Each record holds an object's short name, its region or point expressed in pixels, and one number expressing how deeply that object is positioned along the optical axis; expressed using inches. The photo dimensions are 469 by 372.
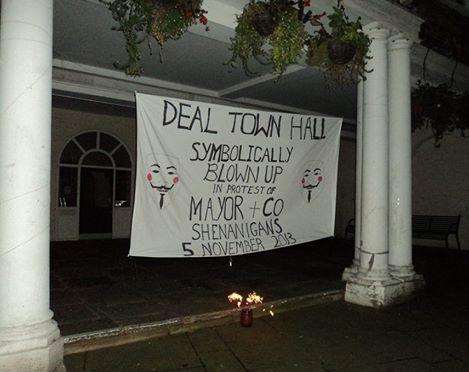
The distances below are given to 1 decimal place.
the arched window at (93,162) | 386.0
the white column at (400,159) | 205.2
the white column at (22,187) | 109.0
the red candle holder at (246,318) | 156.3
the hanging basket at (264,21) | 143.8
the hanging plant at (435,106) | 231.5
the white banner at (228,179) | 142.5
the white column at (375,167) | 191.9
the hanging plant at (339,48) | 158.4
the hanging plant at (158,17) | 122.8
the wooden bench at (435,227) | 355.6
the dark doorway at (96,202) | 396.8
